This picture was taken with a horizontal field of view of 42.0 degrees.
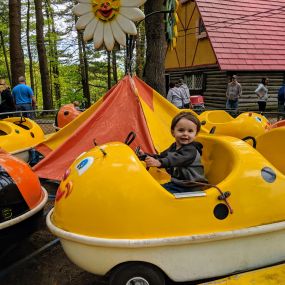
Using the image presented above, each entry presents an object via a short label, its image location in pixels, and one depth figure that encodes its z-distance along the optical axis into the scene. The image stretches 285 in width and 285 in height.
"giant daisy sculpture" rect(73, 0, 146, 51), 4.04
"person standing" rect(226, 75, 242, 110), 12.41
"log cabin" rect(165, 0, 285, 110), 14.79
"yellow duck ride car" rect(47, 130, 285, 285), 2.27
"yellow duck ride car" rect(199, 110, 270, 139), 5.67
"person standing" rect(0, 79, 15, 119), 8.88
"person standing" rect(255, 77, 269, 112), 12.45
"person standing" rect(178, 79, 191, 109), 10.00
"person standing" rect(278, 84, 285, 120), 11.19
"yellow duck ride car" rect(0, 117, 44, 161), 5.36
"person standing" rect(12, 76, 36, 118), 9.32
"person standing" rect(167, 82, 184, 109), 9.88
